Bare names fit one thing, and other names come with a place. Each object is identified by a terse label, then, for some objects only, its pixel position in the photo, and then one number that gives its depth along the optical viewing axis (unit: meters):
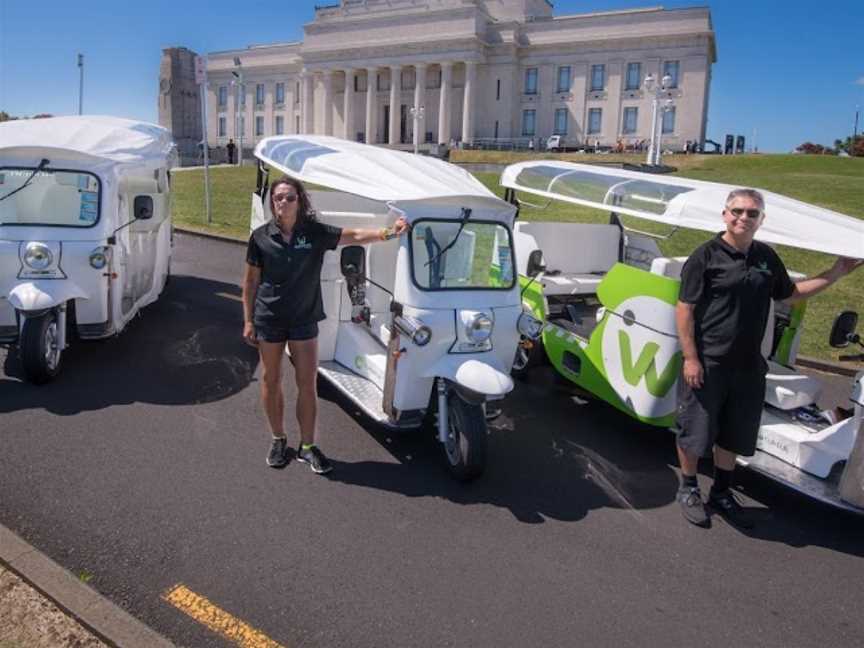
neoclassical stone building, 64.62
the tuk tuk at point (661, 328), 4.66
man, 4.32
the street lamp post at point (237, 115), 86.69
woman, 4.60
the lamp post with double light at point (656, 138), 32.94
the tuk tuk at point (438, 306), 4.89
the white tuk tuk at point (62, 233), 6.27
